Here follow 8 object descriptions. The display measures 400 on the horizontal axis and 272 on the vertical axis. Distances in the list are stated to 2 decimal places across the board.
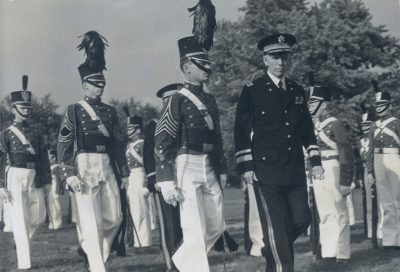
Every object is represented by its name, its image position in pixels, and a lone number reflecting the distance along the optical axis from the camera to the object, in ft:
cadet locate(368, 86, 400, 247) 34.78
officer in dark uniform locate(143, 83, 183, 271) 28.68
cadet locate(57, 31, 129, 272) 27.07
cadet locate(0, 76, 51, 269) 30.96
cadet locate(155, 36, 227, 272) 23.47
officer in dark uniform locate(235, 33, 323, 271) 23.06
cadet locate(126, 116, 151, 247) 42.55
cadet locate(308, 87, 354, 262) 30.58
